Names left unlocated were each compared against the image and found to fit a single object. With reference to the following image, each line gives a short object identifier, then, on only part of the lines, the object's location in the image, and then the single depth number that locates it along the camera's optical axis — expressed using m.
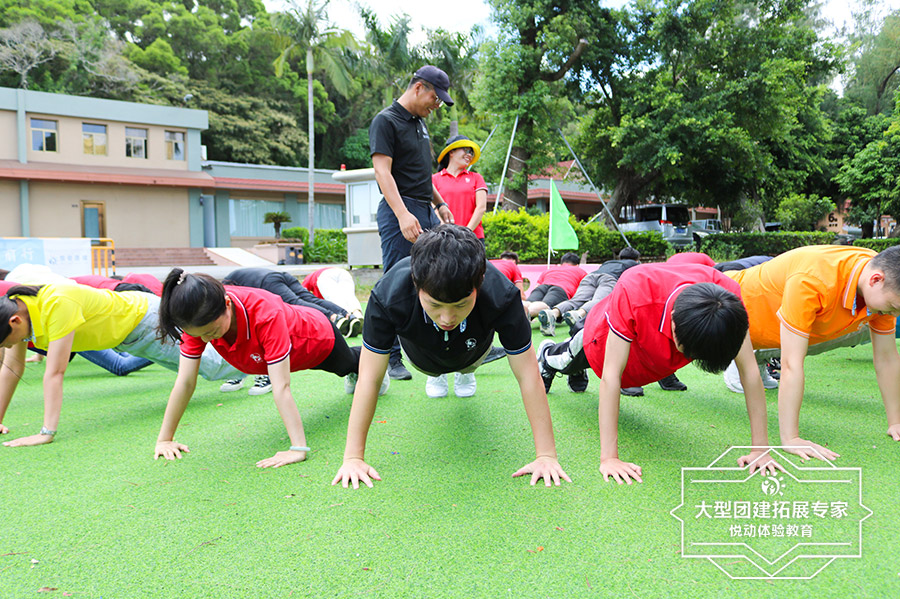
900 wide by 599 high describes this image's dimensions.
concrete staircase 20.98
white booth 11.74
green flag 9.12
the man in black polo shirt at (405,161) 3.49
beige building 20.14
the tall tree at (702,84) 13.02
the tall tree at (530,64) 14.05
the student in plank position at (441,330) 2.05
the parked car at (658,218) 19.66
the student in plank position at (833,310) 2.36
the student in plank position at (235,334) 2.38
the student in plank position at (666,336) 2.01
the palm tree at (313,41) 20.69
